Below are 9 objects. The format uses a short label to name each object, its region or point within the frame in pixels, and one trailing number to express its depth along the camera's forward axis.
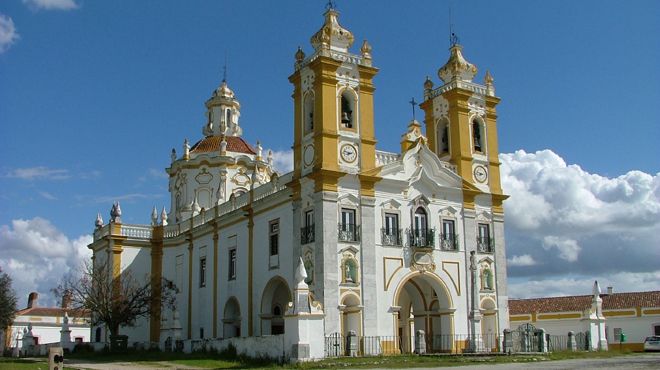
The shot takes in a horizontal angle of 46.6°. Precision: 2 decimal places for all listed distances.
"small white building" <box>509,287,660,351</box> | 49.62
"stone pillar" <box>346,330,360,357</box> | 30.25
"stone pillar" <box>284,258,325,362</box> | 27.11
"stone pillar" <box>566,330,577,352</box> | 35.09
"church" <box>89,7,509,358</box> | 31.97
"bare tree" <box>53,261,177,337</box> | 41.84
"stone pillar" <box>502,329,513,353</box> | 32.90
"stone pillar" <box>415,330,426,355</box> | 30.73
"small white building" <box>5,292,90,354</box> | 62.28
